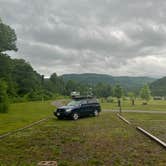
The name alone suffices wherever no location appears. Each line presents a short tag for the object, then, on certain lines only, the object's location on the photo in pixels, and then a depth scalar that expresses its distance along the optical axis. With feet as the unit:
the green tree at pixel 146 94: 143.34
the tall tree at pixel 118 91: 157.52
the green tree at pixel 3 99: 58.25
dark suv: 44.57
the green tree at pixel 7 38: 78.94
